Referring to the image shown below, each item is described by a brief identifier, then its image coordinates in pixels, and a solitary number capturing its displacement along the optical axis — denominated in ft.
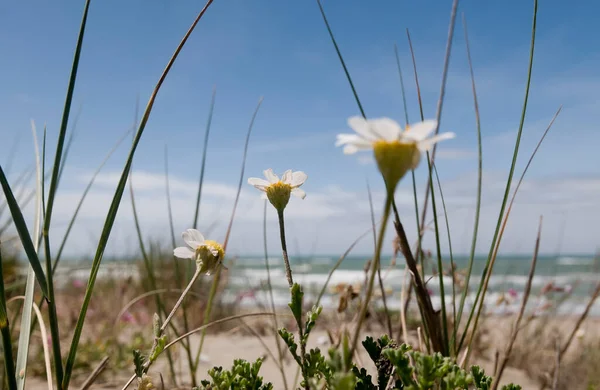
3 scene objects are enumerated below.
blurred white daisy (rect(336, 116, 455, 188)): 0.41
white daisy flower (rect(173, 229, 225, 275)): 0.69
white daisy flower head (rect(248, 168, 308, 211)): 0.67
